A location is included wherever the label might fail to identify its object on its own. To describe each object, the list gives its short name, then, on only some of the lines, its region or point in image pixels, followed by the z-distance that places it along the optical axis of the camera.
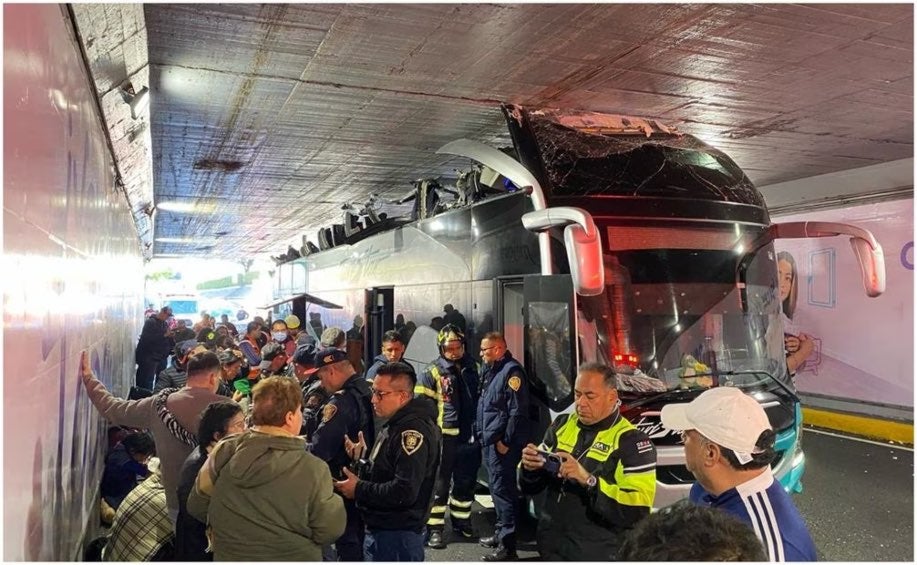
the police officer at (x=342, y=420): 4.05
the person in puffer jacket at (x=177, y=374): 7.04
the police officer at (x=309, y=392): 4.56
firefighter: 5.76
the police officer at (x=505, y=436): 5.38
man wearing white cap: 2.16
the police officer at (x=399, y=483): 3.46
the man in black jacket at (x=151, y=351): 10.95
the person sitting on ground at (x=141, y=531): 3.35
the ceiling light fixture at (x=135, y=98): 5.23
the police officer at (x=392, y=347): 6.68
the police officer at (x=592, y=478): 3.19
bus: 4.98
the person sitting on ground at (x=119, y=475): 5.22
